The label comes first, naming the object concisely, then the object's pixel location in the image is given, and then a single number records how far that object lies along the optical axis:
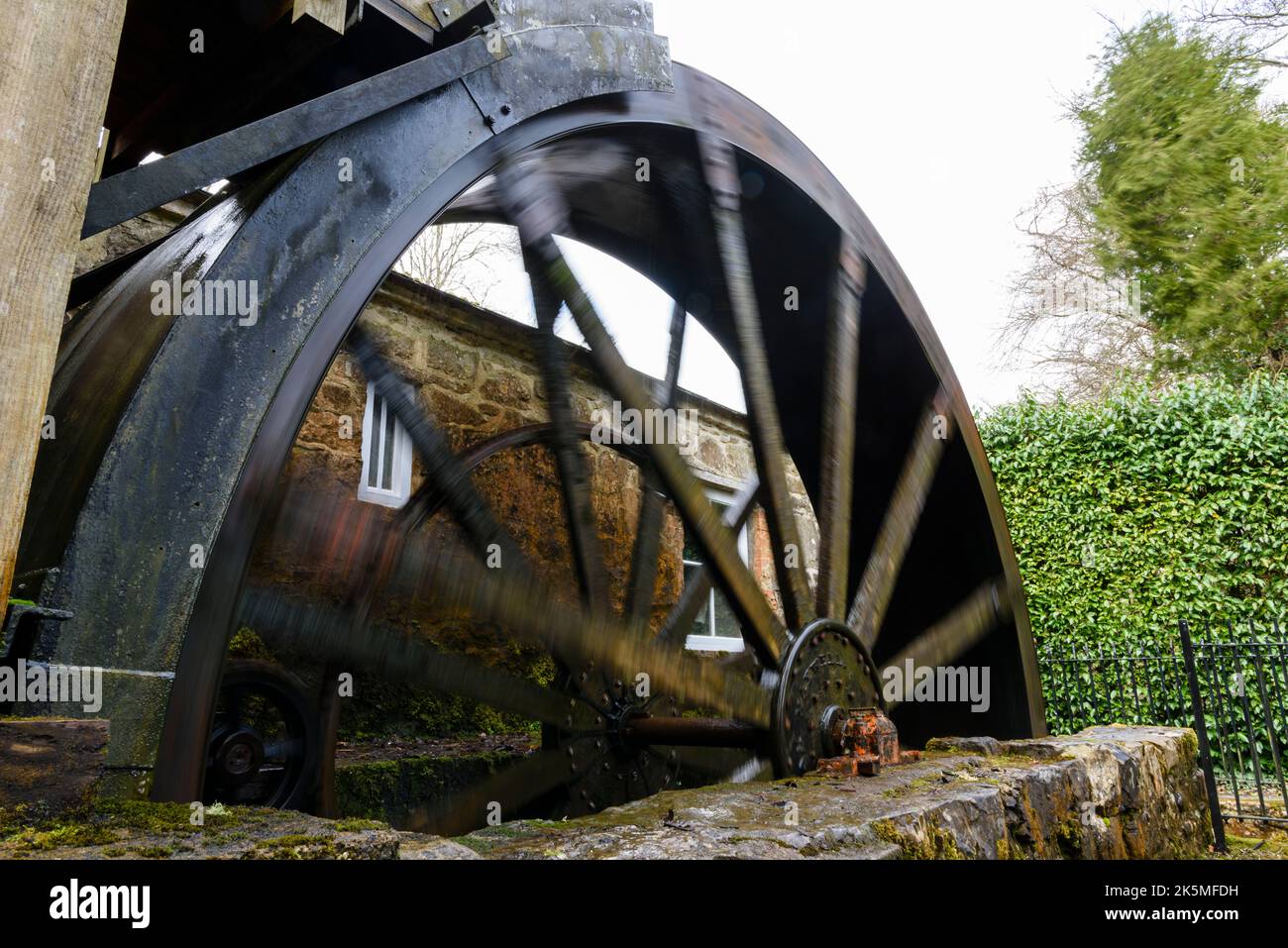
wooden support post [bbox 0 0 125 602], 1.13
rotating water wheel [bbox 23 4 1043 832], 1.38
